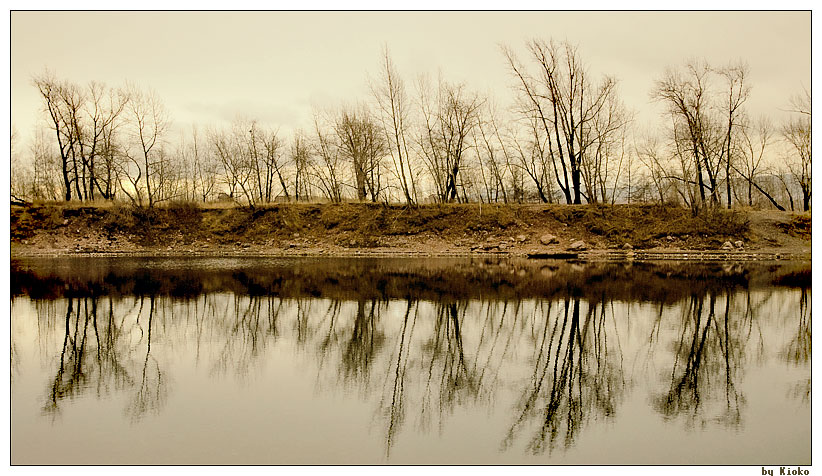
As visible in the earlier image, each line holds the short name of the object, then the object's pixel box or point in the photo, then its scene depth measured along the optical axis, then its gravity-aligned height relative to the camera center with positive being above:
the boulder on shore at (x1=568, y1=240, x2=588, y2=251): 32.52 -0.92
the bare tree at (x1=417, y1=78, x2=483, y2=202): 39.44 +5.23
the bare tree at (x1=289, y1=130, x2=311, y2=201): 49.41 +5.18
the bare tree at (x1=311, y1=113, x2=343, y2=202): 47.05 +4.56
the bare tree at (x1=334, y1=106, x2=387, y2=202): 41.84 +5.56
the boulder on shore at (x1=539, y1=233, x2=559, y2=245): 33.41 -0.57
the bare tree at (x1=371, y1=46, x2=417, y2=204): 37.00 +6.22
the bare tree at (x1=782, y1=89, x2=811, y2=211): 39.06 +4.05
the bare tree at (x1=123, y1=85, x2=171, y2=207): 39.56 +4.32
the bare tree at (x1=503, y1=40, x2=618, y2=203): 37.38 +6.84
